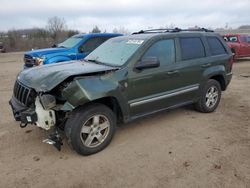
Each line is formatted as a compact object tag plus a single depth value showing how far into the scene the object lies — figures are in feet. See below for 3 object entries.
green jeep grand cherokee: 8.99
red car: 35.15
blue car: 20.45
